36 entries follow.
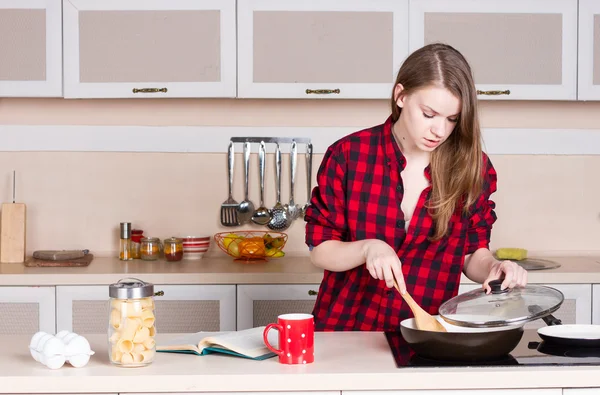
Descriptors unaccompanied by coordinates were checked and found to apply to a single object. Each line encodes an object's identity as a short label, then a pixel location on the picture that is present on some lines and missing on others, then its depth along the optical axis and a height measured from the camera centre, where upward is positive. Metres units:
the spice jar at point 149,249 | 3.46 -0.27
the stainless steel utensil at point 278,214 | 3.67 -0.13
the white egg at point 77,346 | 1.58 -0.31
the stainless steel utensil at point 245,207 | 3.67 -0.10
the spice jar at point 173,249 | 3.43 -0.27
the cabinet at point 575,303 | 3.12 -0.45
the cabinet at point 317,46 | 3.32 +0.57
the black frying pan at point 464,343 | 1.58 -0.31
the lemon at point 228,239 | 3.51 -0.23
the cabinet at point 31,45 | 3.32 +0.57
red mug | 1.60 -0.30
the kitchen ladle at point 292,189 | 3.65 -0.02
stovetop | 1.59 -0.34
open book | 1.68 -0.34
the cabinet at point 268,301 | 3.11 -0.44
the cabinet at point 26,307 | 3.08 -0.46
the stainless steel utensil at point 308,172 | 3.65 +0.06
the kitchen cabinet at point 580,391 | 1.55 -0.39
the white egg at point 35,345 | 1.60 -0.32
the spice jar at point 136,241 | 3.52 -0.25
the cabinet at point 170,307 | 3.08 -0.46
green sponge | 3.50 -0.29
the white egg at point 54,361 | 1.57 -0.34
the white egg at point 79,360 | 1.58 -0.34
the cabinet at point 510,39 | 3.34 +0.60
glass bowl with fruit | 3.42 -0.25
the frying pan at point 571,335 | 1.72 -0.32
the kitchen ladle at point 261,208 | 3.66 -0.10
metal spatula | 3.69 -0.12
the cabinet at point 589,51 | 3.35 +0.56
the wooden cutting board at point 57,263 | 3.25 -0.31
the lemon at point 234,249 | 3.46 -0.27
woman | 1.97 -0.07
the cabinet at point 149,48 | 3.32 +0.56
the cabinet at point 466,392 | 1.54 -0.39
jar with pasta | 1.56 -0.27
